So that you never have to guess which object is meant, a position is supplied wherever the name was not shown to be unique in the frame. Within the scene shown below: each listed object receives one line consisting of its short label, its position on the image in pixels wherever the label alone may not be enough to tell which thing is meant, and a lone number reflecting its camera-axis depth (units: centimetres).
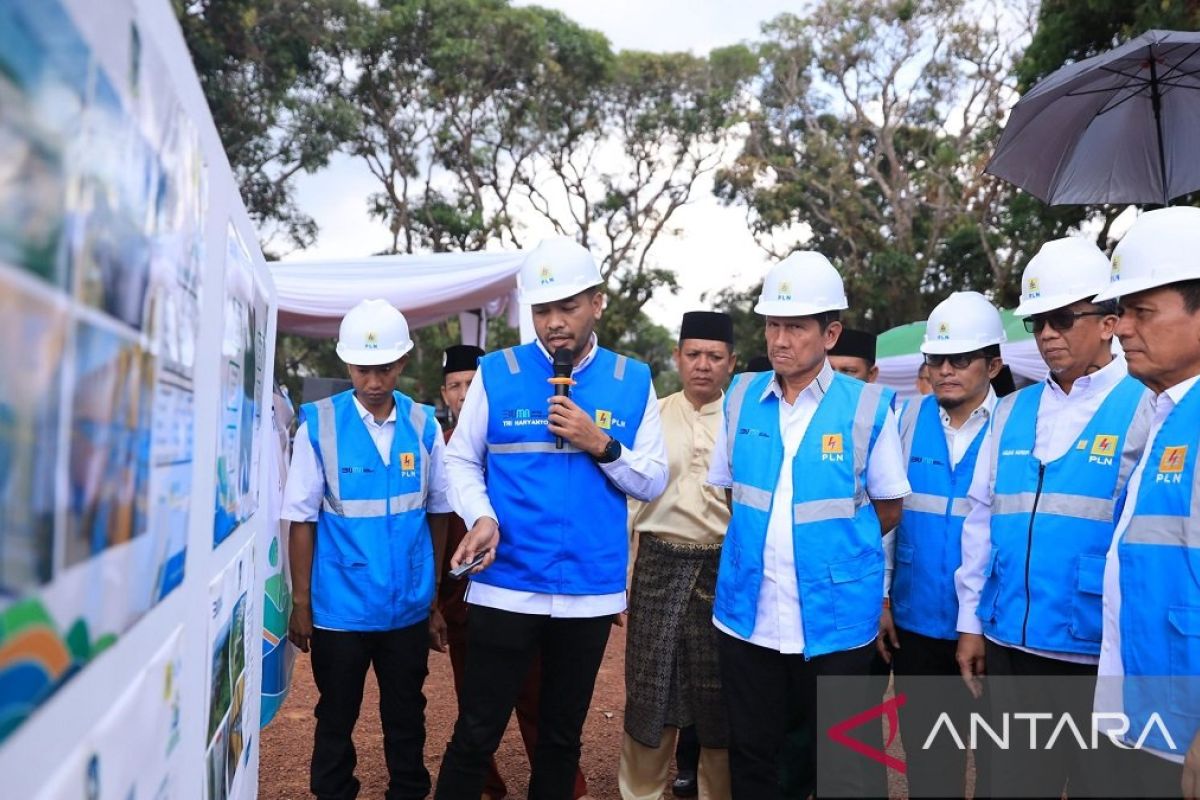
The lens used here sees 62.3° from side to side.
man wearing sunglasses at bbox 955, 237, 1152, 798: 290
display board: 85
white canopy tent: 707
